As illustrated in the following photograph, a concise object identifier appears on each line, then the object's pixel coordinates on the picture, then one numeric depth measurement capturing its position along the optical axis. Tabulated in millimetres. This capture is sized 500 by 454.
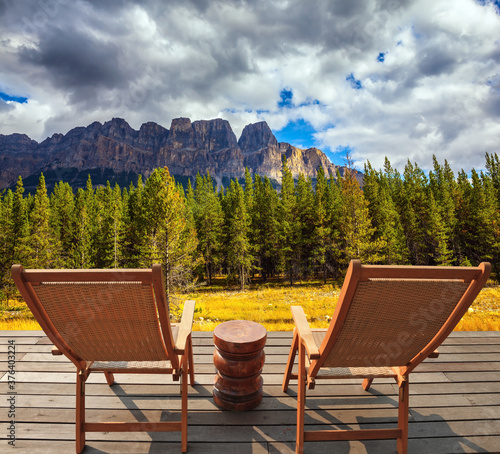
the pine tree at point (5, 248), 20344
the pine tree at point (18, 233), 21547
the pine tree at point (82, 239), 24062
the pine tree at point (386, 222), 25391
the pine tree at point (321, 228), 26697
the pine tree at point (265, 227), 28980
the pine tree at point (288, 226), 27109
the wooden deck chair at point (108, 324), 1348
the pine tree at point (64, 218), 28047
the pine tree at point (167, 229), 14008
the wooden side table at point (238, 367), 2018
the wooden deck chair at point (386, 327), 1351
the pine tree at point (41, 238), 21656
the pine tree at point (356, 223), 20297
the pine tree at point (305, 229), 28156
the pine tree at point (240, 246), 25688
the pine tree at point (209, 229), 28922
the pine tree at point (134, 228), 25953
